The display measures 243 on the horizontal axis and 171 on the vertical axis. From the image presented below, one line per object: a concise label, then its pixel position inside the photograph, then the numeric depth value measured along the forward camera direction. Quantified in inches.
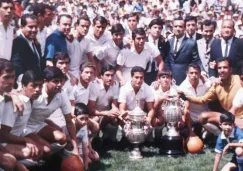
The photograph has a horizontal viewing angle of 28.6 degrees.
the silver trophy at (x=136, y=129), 284.2
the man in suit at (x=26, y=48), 263.1
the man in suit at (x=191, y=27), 367.2
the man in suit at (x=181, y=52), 339.3
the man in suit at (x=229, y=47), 323.0
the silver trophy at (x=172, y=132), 291.6
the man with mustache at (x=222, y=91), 289.6
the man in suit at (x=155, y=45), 346.9
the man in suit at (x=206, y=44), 347.6
